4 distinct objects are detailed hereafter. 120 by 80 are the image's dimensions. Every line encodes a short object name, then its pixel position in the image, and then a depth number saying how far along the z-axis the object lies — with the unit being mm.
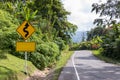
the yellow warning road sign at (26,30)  8901
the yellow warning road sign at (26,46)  8975
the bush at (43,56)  11644
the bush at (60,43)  26917
